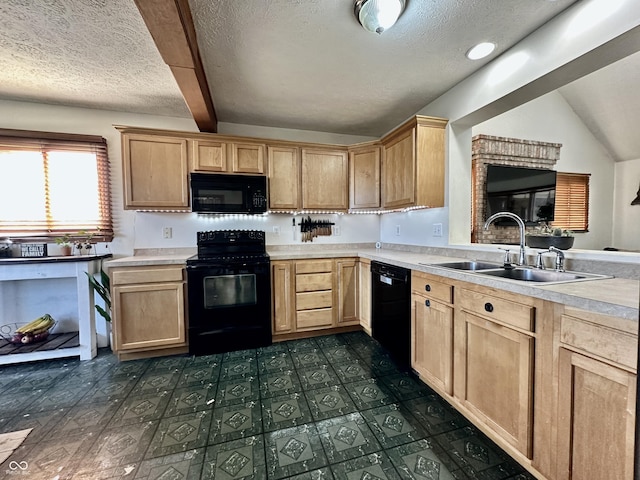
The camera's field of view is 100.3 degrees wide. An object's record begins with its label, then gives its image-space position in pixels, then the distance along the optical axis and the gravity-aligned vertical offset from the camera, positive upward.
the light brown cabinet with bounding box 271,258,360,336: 2.77 -0.70
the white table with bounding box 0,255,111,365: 2.31 -0.41
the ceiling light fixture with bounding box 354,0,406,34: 1.43 +1.19
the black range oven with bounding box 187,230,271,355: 2.51 -0.70
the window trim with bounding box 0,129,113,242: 2.54 +0.81
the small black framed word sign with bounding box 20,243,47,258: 2.51 -0.17
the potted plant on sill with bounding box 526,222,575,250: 2.24 -0.12
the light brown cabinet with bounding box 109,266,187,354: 2.38 -0.71
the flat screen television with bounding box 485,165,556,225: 3.54 +0.46
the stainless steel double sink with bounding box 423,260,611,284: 1.45 -0.29
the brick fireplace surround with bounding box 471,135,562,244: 3.53 +0.90
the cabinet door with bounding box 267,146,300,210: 2.96 +0.58
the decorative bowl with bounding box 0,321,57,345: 2.45 -0.98
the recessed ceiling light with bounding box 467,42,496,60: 1.83 +1.24
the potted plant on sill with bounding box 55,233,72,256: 2.56 -0.12
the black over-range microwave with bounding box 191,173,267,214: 2.70 +0.38
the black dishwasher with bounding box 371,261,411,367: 2.12 -0.71
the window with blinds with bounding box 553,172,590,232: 4.39 +0.40
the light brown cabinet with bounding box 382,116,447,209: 2.40 +0.61
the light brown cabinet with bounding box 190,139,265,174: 2.73 +0.77
